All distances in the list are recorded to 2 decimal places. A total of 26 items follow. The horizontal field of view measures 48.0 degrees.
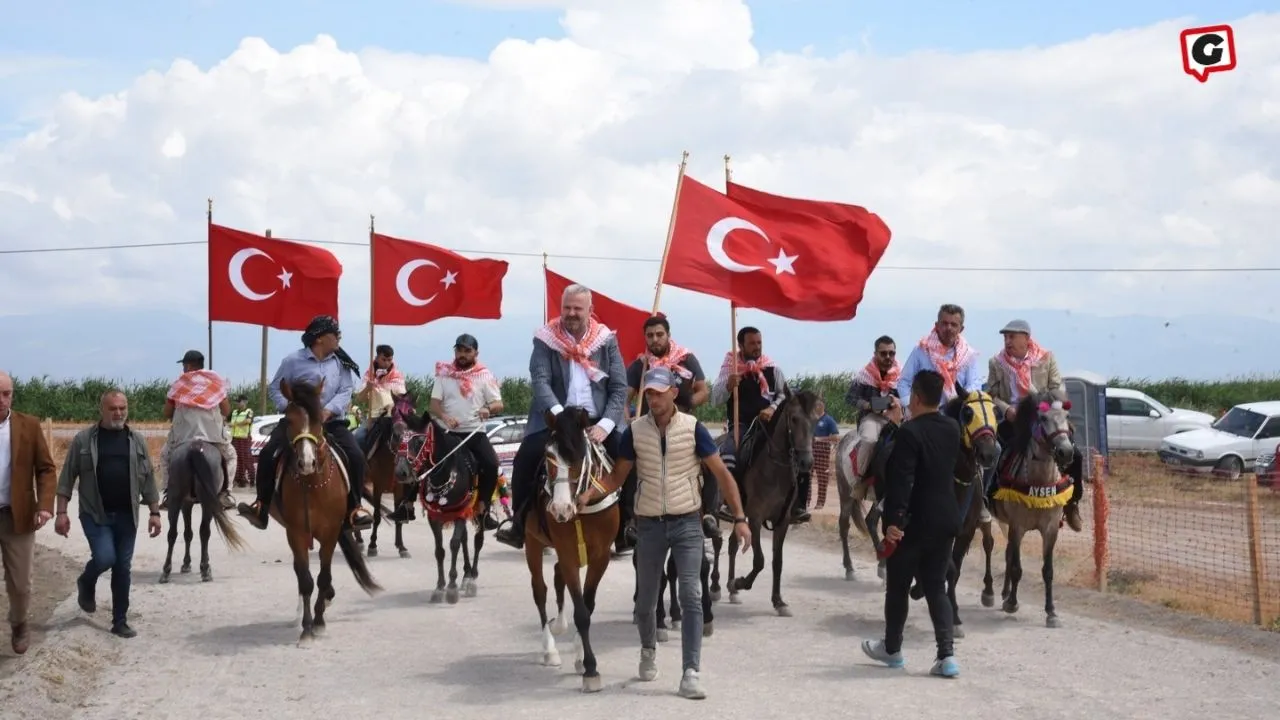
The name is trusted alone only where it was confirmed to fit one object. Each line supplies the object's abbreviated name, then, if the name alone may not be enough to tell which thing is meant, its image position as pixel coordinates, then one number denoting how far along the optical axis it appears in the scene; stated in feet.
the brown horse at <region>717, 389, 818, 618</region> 42.04
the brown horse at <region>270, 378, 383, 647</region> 38.50
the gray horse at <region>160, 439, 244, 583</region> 50.44
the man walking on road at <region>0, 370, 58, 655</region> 34.58
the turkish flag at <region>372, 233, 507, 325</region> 78.07
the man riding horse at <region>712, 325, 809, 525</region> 44.93
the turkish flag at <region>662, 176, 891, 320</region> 44.50
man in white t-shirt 48.16
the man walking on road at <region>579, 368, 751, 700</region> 30.63
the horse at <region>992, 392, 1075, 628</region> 41.55
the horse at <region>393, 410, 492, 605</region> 47.24
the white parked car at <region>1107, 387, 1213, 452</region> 122.83
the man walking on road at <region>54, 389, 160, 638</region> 39.04
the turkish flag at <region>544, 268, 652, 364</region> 71.15
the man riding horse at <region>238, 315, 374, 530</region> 41.29
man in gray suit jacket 34.91
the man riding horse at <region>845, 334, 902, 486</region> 48.60
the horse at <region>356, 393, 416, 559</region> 59.52
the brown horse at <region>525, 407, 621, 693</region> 31.42
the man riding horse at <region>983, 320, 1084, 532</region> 44.70
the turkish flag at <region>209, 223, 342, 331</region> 76.69
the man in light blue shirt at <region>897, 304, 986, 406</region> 44.14
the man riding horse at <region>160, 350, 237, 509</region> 51.21
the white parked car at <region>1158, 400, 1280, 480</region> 101.30
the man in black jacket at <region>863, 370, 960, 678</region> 32.37
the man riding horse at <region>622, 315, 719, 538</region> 38.81
